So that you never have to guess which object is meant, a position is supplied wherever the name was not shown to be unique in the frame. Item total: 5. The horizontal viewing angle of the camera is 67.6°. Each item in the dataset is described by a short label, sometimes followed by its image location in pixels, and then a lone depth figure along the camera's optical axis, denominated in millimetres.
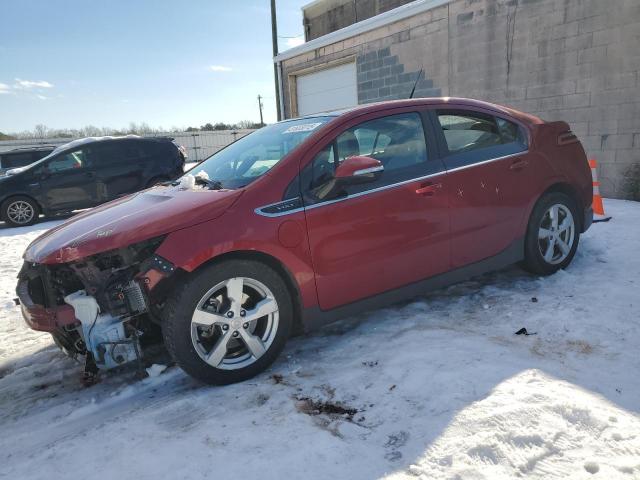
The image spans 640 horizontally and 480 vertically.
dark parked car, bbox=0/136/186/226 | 9812
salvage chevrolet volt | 2713
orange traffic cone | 6289
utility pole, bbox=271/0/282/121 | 21745
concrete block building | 7281
